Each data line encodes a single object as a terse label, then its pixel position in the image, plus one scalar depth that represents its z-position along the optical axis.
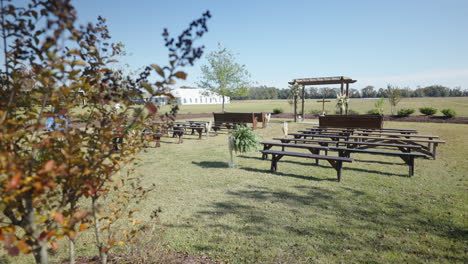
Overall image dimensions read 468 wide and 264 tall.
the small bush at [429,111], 20.68
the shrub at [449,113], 18.93
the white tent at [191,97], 101.70
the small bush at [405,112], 20.88
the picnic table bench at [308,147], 7.42
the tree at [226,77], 32.28
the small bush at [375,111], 21.56
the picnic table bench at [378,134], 9.36
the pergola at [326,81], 18.84
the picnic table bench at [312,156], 6.29
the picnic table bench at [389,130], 10.86
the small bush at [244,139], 7.67
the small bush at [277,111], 27.53
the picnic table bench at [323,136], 9.82
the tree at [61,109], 1.38
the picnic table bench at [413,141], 8.70
